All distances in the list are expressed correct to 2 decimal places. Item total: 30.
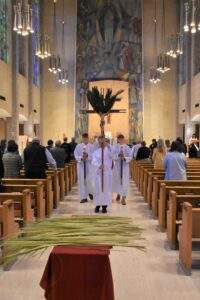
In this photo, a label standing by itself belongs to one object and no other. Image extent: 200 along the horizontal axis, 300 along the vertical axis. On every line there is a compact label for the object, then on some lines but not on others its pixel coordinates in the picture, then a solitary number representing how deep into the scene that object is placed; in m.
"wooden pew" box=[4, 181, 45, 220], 9.69
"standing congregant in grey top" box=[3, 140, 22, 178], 11.34
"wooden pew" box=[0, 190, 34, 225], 8.21
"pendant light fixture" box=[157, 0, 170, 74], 26.17
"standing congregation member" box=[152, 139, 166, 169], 14.84
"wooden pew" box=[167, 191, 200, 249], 8.34
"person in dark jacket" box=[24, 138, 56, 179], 11.45
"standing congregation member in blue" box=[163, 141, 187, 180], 11.03
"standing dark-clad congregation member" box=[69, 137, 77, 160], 21.55
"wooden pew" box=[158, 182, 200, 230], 9.60
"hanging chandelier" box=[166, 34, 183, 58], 24.42
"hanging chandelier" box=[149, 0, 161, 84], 30.36
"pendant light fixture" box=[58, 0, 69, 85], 31.16
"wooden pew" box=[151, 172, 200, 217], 11.65
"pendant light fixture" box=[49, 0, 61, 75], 25.54
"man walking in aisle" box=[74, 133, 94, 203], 14.26
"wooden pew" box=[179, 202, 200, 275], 6.86
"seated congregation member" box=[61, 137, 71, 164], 19.66
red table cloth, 4.04
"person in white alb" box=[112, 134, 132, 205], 13.77
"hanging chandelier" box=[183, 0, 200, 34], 15.65
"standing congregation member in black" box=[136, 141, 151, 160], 20.88
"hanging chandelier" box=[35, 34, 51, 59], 21.41
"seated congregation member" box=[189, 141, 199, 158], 23.44
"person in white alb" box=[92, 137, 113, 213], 11.95
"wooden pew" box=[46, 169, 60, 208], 13.33
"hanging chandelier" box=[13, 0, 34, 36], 15.01
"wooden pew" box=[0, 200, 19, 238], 7.05
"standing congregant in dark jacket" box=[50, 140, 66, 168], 16.14
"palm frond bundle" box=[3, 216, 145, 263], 4.06
